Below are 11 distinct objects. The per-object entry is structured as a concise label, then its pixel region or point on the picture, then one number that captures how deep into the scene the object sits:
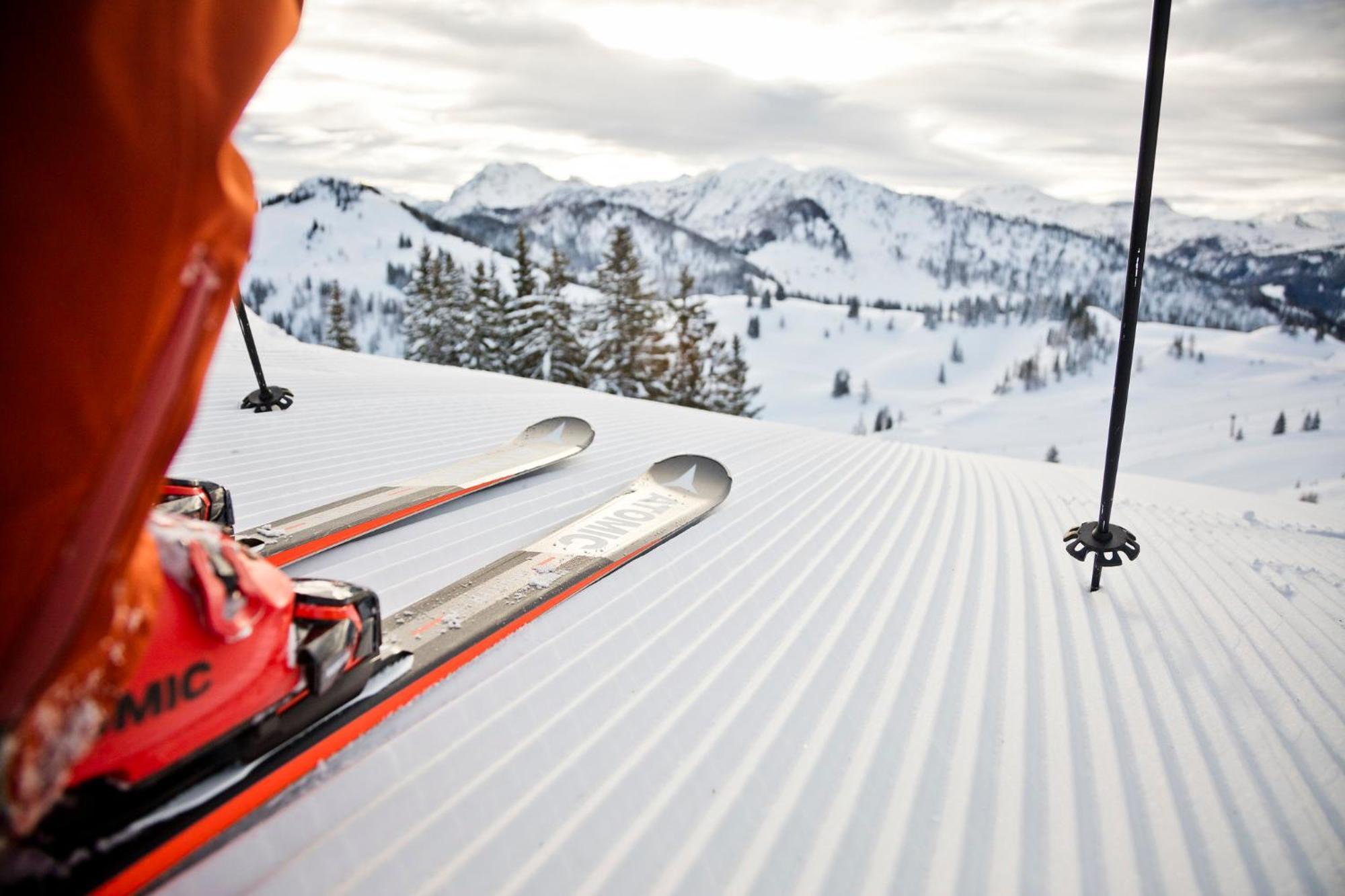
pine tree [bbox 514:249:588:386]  22.47
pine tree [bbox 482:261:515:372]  24.73
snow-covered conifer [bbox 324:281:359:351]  29.39
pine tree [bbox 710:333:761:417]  24.25
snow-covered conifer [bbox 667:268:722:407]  22.83
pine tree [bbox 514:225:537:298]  23.47
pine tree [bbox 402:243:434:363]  29.84
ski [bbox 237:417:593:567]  2.33
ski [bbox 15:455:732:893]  0.99
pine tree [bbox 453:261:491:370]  24.98
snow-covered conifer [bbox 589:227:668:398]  22.25
